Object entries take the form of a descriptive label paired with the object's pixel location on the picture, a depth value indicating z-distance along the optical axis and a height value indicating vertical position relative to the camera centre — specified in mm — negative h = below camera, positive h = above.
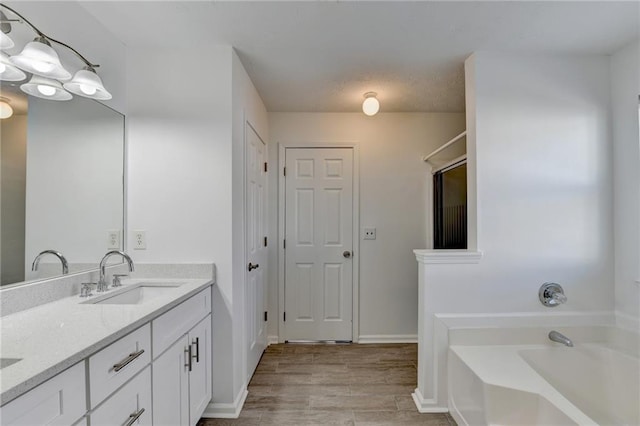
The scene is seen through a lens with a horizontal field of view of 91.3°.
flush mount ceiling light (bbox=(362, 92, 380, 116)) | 2643 +964
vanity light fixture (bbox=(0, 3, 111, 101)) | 1260 +649
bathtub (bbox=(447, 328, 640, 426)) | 1474 -867
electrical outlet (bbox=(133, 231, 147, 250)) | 1945 -144
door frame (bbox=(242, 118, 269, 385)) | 2182 -188
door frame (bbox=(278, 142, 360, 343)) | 3174 -61
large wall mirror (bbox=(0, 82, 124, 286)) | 1289 +168
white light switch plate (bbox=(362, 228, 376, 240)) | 3193 -162
